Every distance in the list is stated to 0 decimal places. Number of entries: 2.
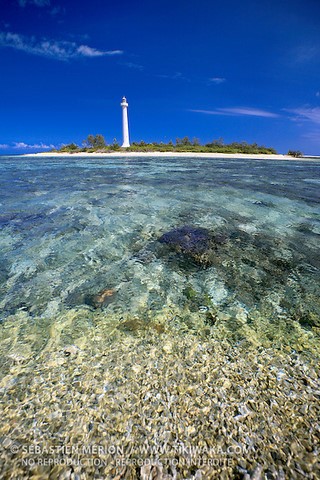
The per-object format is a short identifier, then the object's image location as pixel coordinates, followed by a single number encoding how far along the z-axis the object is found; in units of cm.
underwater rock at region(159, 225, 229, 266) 398
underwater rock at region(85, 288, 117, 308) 279
